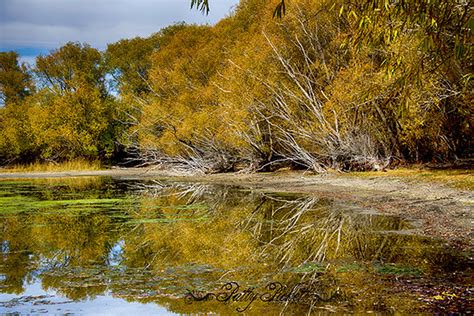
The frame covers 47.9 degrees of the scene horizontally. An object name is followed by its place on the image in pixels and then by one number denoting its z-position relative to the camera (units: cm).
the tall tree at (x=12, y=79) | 5144
